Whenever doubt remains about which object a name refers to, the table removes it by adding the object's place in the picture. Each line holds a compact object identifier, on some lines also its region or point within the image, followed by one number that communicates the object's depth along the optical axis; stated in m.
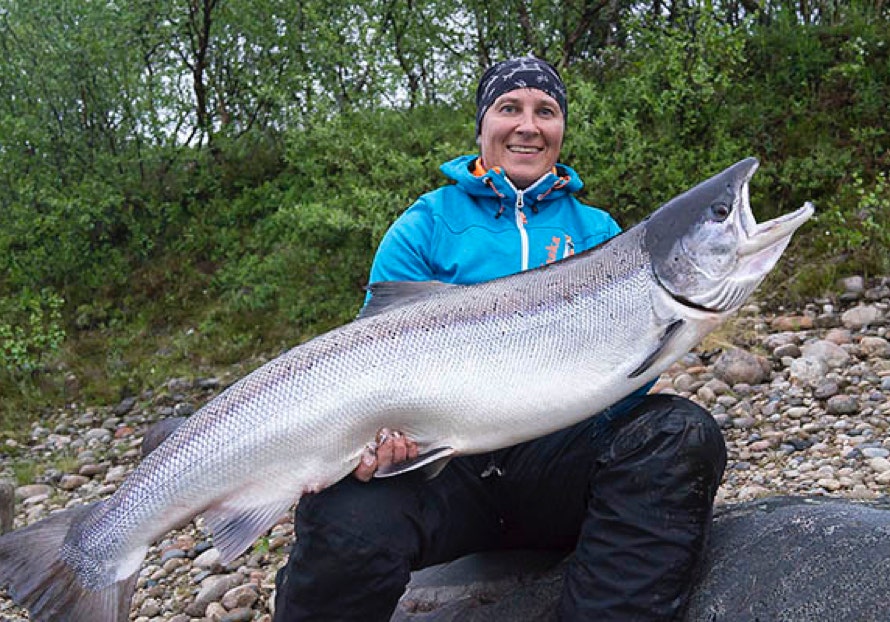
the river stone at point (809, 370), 5.64
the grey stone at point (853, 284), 6.69
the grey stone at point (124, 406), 8.53
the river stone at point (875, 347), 5.81
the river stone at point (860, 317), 6.27
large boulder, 2.64
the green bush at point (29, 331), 9.31
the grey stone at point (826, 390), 5.41
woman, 2.78
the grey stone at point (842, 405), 5.18
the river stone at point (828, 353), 5.77
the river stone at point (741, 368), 5.88
